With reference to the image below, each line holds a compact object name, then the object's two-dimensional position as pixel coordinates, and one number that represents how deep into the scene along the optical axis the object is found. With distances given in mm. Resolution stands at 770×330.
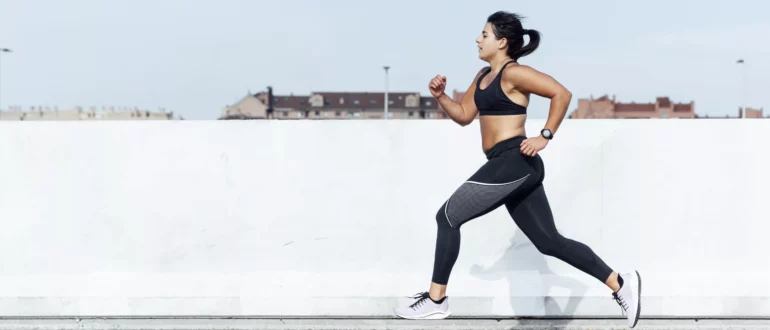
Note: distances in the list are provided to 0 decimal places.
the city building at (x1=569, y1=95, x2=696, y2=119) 106025
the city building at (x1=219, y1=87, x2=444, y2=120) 130625
